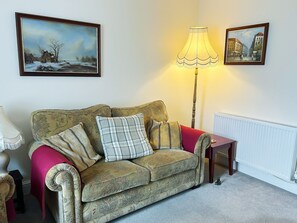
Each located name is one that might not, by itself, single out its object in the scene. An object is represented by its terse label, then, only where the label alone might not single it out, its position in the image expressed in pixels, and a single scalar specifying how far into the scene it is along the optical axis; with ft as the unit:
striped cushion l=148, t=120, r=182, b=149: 8.75
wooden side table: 9.05
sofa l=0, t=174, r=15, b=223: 4.89
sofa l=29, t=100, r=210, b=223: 5.79
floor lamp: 9.83
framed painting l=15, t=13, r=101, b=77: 7.48
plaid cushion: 7.58
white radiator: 8.33
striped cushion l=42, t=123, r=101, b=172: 6.63
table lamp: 5.86
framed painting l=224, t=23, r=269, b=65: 9.03
